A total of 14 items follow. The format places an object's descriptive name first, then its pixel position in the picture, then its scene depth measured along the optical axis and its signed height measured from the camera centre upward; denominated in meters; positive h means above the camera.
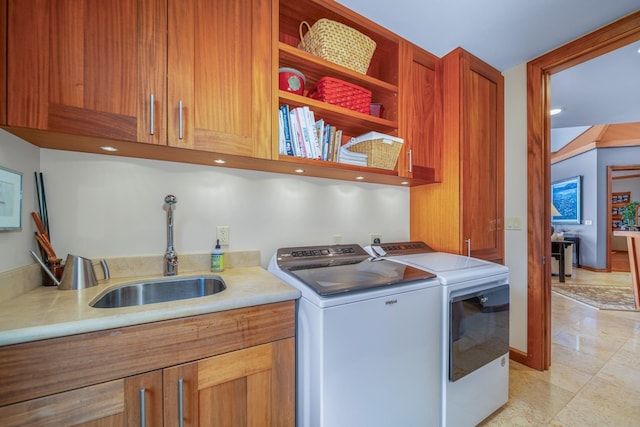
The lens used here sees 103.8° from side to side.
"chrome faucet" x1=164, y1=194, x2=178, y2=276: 1.28 -0.21
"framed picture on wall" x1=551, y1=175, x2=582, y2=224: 5.79 +0.33
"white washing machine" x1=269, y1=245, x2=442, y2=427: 1.00 -0.58
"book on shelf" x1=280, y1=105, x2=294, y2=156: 1.35 +0.46
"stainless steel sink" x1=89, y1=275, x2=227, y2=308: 1.13 -0.37
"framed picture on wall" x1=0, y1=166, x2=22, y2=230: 0.90 +0.06
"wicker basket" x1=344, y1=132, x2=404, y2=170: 1.56 +0.42
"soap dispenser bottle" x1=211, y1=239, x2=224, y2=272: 1.39 -0.26
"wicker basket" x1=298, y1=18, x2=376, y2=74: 1.41 +1.00
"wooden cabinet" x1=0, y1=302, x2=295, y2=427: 0.69 -0.55
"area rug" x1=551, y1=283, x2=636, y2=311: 3.35 -1.23
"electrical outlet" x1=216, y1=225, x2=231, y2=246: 1.48 -0.12
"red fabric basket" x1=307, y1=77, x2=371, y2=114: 1.49 +0.74
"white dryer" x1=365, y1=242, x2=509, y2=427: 1.29 -0.68
